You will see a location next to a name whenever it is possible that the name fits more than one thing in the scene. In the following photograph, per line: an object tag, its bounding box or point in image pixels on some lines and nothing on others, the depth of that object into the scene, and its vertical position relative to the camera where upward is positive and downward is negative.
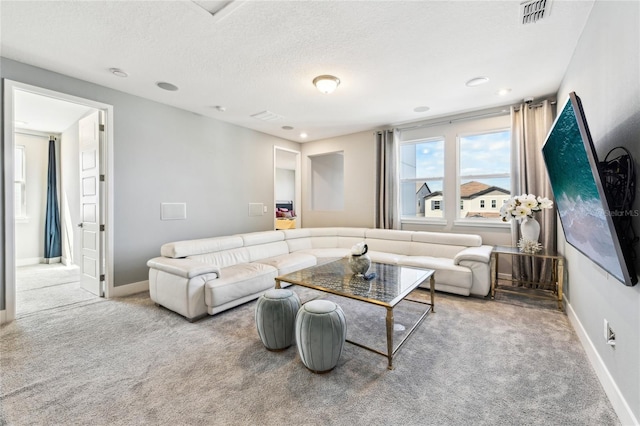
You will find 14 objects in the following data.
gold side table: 2.96 -0.66
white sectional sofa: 2.81 -0.69
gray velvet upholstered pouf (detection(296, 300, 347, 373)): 1.81 -0.86
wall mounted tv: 1.23 +0.08
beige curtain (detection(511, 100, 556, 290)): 3.45 +0.50
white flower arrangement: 3.23 +0.06
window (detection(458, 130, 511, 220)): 4.07 +0.62
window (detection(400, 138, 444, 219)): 4.64 +0.60
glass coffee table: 2.03 -0.66
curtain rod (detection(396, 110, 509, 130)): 3.96 +1.47
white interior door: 3.42 +0.07
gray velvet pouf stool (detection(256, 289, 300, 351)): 2.11 -0.87
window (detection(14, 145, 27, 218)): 5.08 +0.56
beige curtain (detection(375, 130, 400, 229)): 4.82 +0.56
